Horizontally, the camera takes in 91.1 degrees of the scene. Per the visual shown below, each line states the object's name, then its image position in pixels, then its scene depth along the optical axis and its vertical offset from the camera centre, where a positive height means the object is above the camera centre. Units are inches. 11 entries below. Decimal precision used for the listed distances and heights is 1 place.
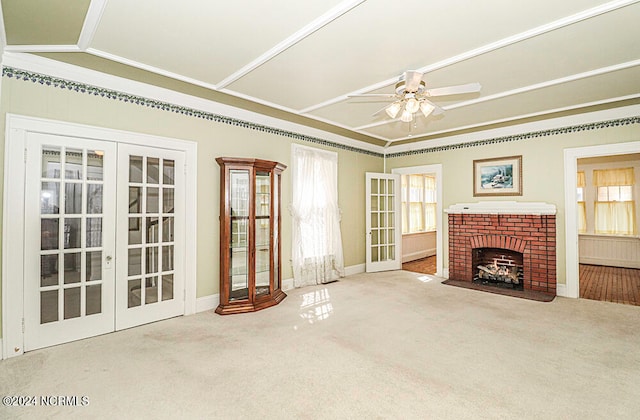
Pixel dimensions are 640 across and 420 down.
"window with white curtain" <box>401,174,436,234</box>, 320.2 +10.7
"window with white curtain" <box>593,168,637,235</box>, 281.6 +9.3
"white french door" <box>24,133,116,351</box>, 115.2 -9.5
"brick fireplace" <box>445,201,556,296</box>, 193.5 -21.2
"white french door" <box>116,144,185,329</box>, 135.0 -9.3
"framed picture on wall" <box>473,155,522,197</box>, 210.8 +25.4
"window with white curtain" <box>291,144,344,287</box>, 205.6 -3.1
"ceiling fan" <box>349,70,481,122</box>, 112.9 +45.5
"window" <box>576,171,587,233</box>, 304.0 +7.0
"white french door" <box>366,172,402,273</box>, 251.6 -7.6
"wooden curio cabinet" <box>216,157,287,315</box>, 156.9 -10.8
